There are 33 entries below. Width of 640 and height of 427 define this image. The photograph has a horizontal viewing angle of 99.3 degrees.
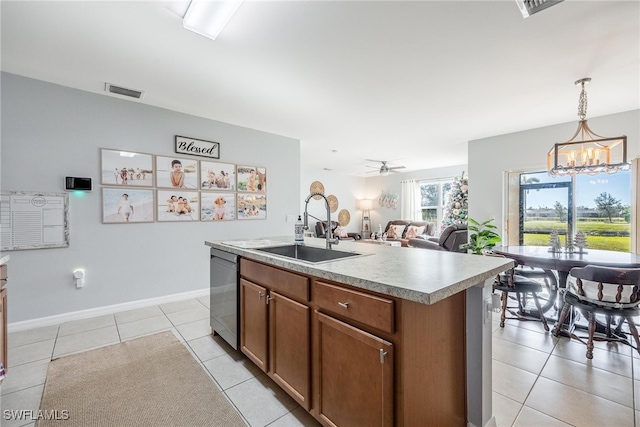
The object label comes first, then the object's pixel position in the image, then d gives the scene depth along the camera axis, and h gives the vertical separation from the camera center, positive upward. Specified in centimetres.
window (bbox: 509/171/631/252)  372 +4
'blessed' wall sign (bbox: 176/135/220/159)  358 +88
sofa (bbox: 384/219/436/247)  744 -54
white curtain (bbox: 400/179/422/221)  838 +30
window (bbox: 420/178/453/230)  786 +36
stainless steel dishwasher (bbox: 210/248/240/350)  217 -72
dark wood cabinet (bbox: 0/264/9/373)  171 -66
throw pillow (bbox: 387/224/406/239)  779 -55
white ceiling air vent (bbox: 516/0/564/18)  165 +127
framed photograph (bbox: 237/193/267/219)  415 +8
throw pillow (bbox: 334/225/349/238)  792 -62
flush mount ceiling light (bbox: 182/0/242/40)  171 +130
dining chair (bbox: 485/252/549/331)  267 -76
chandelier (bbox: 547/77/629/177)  263 +53
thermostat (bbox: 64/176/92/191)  284 +30
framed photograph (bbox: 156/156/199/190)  343 +51
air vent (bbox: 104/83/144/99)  286 +131
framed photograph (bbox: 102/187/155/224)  309 +8
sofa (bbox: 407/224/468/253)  509 -53
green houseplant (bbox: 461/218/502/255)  429 -43
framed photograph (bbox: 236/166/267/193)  414 +51
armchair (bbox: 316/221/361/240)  745 -58
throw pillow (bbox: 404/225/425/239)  743 -58
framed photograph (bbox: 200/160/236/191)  378 +51
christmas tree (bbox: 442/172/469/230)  661 +22
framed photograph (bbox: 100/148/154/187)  308 +51
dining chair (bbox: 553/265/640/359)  201 -66
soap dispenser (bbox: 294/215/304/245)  233 -19
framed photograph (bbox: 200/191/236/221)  379 +7
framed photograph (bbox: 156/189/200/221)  345 +8
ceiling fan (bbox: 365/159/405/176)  645 +106
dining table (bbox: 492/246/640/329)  238 -45
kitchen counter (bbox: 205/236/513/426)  105 -47
